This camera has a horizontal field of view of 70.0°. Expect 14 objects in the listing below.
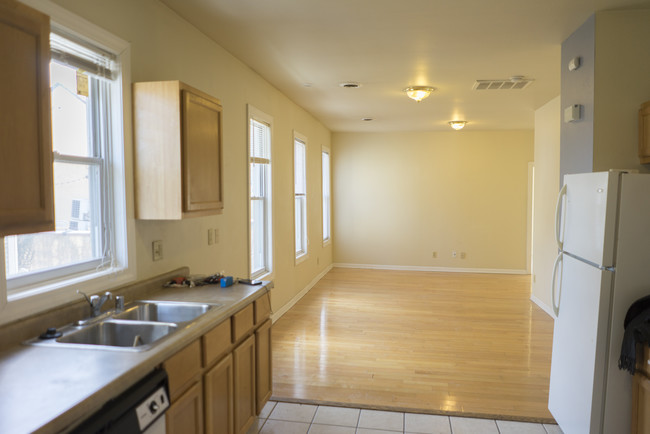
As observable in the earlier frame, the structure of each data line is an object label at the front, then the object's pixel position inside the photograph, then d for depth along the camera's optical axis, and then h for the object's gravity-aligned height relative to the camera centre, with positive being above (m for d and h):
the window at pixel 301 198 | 6.68 -0.13
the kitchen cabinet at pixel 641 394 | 2.22 -1.00
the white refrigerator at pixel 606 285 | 2.32 -0.48
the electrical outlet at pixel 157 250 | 2.80 -0.37
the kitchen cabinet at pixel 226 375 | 1.92 -0.91
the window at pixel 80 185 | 1.98 +0.01
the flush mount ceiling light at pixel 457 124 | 7.47 +1.07
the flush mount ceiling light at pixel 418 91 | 5.05 +1.07
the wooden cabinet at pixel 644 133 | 2.91 +0.37
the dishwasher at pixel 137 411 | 1.39 -0.72
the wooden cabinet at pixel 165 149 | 2.50 +0.22
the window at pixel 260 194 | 4.79 -0.06
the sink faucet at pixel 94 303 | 2.13 -0.53
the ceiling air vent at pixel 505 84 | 4.78 +1.14
